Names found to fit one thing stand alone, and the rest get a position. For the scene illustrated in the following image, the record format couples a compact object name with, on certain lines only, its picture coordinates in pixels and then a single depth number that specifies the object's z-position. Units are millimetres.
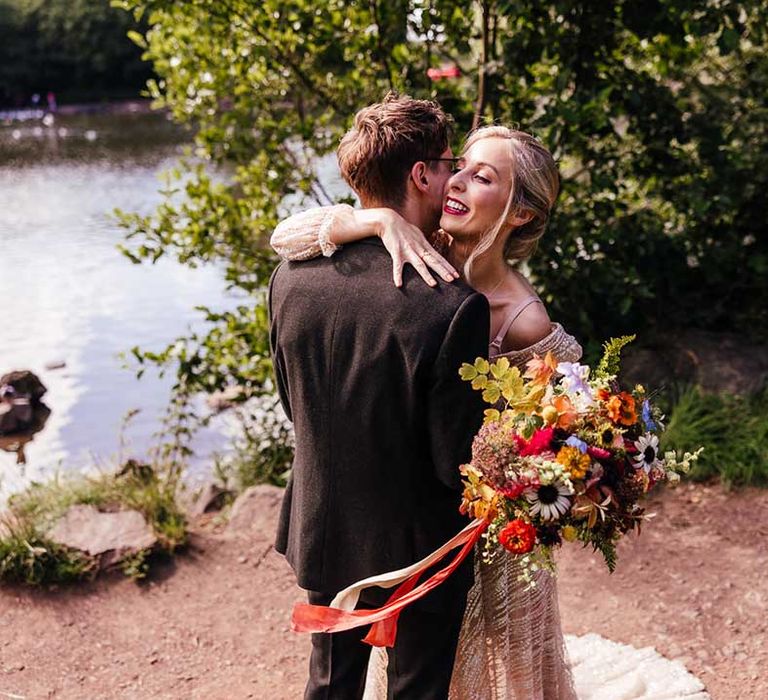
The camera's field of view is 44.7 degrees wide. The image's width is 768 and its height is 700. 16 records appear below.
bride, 2254
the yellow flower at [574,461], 2002
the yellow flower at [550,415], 2037
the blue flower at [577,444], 2021
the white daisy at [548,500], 2031
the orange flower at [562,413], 2043
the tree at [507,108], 5211
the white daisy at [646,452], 2113
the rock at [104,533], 4695
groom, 2102
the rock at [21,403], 8367
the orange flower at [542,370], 2127
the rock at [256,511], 5160
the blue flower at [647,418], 2168
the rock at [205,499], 5811
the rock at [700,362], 5816
